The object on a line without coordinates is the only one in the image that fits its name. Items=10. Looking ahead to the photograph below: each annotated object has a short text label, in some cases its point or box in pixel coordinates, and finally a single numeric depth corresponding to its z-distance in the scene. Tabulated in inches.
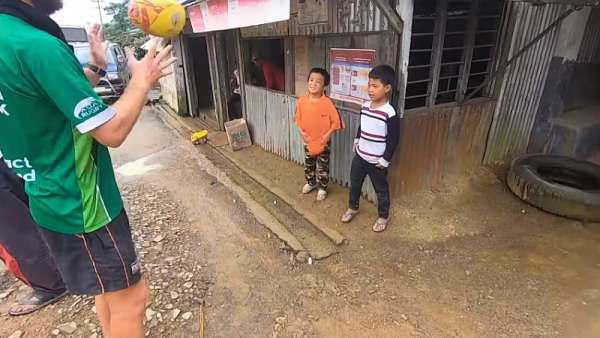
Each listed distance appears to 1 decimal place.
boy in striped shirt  132.6
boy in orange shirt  159.5
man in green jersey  51.2
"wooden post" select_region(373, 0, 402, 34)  128.8
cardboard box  263.0
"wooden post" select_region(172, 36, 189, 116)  374.9
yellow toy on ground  284.8
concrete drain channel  140.6
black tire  151.5
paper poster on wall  153.9
